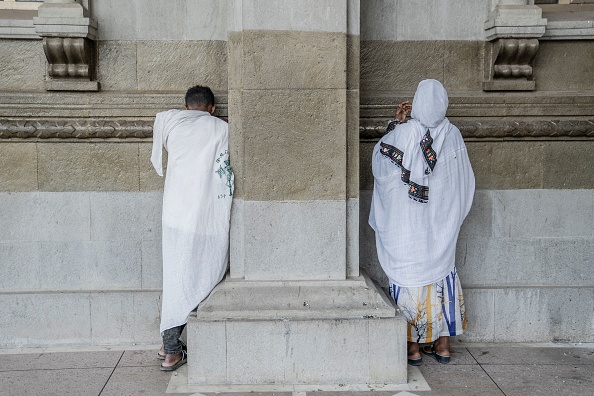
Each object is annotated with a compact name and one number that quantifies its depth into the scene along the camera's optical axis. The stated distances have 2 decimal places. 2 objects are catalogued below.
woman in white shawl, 4.63
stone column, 4.32
